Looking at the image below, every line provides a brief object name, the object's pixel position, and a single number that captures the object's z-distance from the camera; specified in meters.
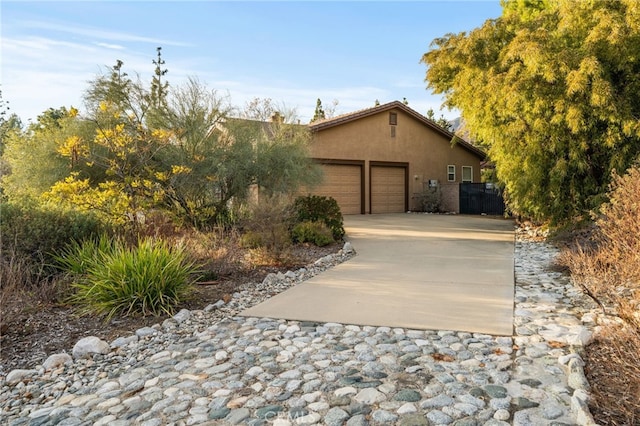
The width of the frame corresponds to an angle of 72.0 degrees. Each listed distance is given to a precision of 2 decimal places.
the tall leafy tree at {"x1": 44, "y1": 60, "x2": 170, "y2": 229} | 7.87
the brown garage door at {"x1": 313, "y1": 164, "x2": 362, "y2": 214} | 19.28
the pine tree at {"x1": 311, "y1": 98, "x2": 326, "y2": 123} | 42.68
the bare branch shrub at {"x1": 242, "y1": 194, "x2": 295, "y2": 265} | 7.82
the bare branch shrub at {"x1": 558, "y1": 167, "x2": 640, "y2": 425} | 2.74
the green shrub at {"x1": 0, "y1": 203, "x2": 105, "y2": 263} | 6.09
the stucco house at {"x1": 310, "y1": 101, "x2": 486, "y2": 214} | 19.33
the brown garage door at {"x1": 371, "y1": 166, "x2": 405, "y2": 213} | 20.78
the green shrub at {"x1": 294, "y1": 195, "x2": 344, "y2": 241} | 10.98
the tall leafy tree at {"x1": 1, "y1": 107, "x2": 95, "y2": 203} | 10.93
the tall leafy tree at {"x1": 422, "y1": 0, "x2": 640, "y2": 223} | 9.61
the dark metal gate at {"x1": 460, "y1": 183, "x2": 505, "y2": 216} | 19.94
